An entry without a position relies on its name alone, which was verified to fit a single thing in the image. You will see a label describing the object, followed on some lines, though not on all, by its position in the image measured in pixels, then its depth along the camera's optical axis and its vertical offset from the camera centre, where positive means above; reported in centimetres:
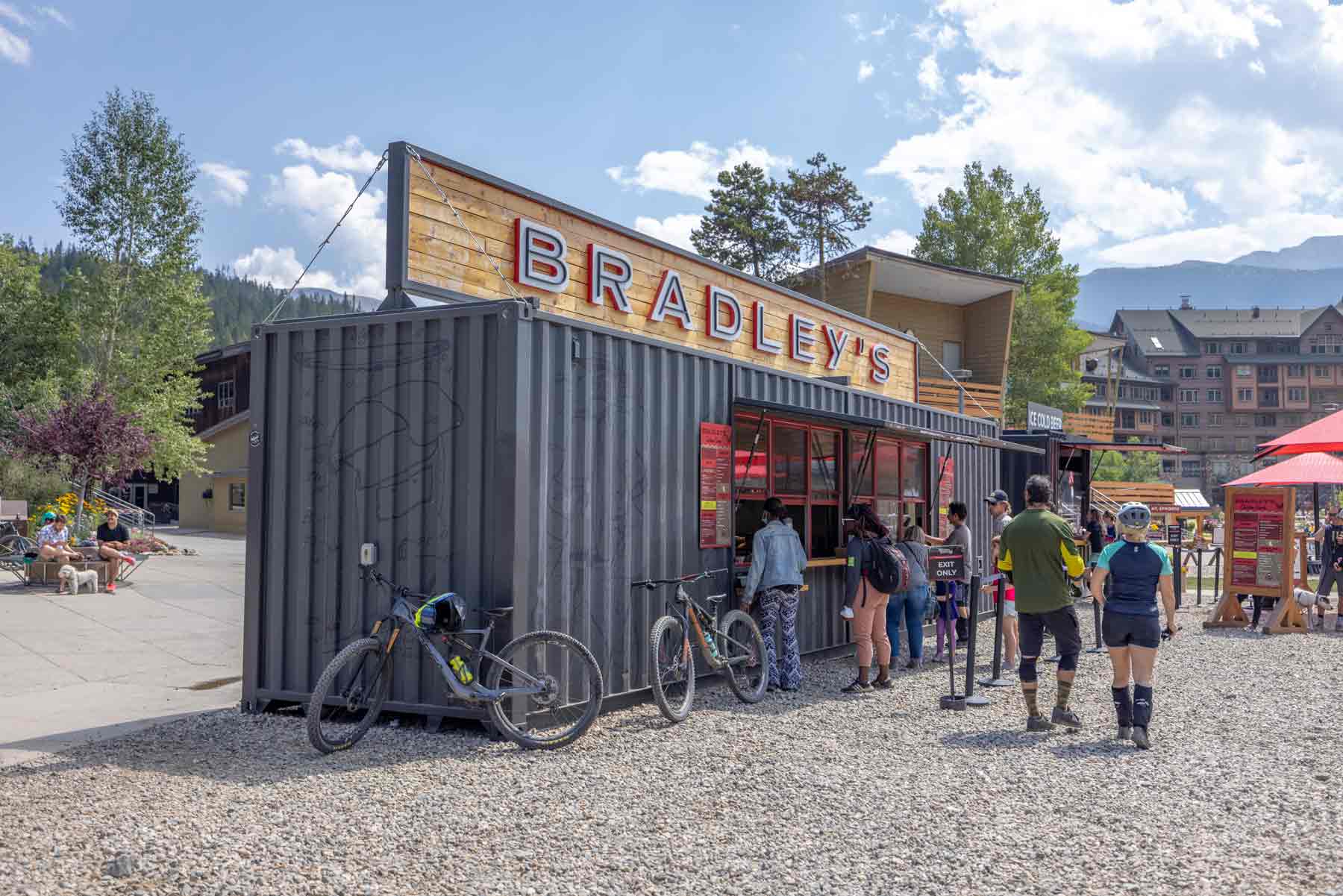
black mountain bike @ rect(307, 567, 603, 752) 673 -113
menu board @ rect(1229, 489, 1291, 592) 1479 -43
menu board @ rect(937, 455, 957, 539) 1409 +25
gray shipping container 720 +13
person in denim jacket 923 -69
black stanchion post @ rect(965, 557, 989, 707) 843 -116
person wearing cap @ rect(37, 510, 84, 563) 1716 -81
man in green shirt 770 -62
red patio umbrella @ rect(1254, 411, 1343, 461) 1420 +98
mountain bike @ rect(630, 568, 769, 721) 782 -114
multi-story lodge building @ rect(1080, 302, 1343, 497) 9388 +1113
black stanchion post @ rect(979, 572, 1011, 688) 927 -114
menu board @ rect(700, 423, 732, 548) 934 +15
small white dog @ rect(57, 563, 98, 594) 1670 -133
